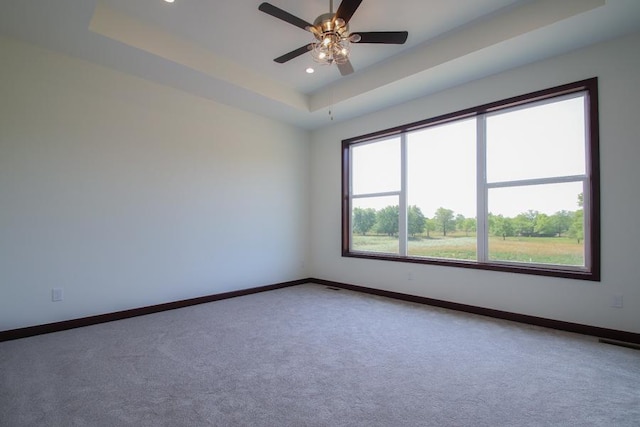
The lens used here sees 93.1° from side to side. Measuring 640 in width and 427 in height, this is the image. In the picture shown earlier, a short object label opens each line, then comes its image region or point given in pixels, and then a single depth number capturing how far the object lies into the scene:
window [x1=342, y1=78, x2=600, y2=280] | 3.11
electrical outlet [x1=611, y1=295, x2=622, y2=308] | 2.79
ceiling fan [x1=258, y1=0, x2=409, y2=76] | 2.29
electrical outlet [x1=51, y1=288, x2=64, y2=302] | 3.07
